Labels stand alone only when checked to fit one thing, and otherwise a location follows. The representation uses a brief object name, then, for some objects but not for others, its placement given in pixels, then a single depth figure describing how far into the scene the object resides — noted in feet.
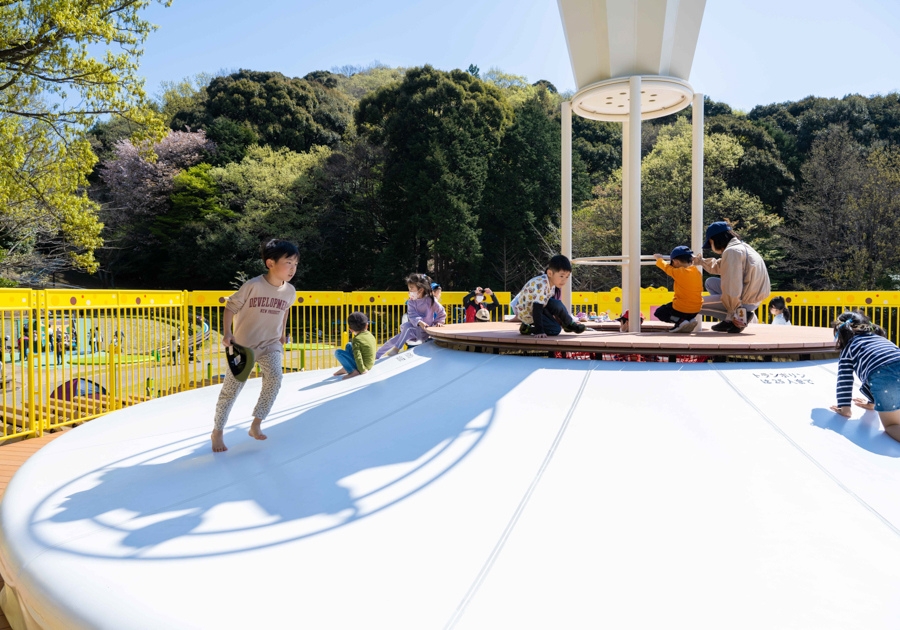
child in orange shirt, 19.03
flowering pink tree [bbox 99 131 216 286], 116.16
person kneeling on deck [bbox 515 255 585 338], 17.29
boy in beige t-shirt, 13.34
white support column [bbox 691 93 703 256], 23.38
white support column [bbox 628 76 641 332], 19.03
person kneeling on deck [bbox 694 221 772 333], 18.58
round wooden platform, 14.55
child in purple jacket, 27.14
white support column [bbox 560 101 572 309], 23.99
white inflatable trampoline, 7.43
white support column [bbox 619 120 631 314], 23.06
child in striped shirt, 11.49
